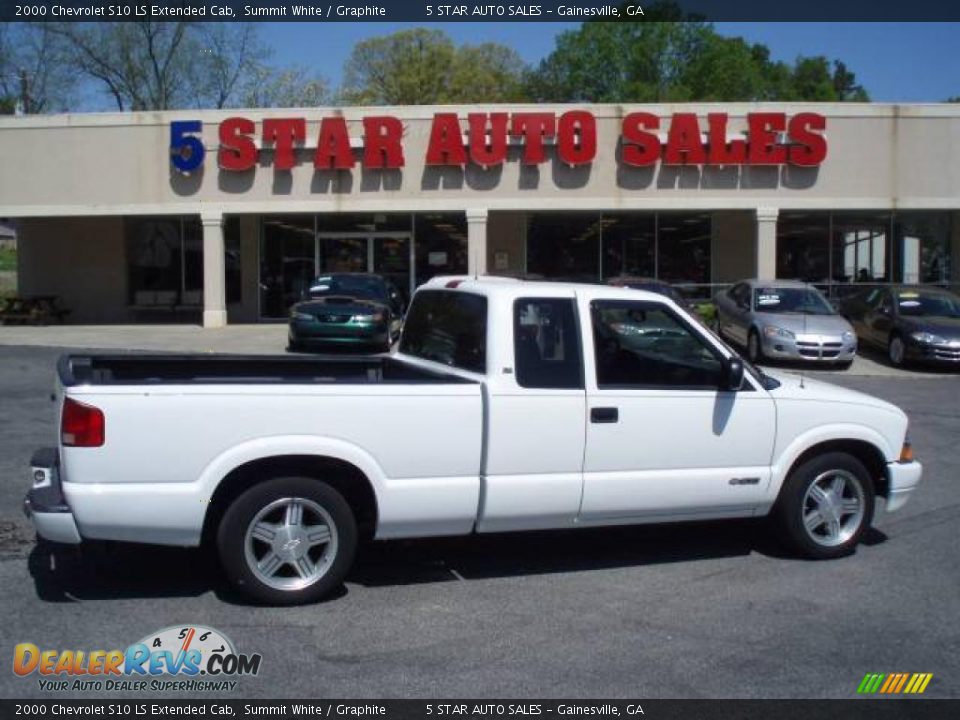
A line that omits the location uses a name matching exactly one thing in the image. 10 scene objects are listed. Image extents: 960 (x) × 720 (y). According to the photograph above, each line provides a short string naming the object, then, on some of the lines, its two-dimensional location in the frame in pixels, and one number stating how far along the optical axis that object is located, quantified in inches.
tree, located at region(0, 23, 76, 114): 1840.6
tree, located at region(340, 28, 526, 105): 2359.7
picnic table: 1035.5
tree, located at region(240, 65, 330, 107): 1998.0
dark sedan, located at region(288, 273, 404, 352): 713.0
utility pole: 1829.5
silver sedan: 700.7
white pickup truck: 204.2
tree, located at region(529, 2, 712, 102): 2463.1
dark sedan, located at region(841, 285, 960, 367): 705.6
